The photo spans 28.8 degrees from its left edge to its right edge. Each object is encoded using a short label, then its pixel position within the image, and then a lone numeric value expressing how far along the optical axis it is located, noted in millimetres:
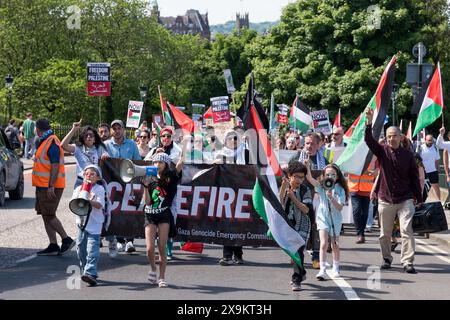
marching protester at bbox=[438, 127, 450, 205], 19438
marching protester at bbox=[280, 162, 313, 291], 9734
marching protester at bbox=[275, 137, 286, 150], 21594
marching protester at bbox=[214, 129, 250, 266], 12742
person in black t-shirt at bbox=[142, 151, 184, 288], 9500
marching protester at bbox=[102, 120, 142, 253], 12533
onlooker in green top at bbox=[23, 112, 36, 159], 38031
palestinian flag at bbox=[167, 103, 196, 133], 17641
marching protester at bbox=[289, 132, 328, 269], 11319
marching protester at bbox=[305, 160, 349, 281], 10414
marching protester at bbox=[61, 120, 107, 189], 11617
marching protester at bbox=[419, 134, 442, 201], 19328
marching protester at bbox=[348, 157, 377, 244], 14250
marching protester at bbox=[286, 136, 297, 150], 17167
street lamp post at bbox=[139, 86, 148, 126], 46266
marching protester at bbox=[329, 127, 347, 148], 14938
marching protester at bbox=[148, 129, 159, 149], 17891
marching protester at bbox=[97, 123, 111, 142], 13031
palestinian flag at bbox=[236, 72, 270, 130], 10491
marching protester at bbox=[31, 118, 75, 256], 12133
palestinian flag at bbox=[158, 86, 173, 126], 20545
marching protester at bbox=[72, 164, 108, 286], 9562
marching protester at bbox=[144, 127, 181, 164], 12008
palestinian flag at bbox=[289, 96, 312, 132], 22891
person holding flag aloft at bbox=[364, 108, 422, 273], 11047
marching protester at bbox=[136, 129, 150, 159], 14570
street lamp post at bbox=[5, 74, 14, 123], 43900
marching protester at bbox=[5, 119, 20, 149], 34681
